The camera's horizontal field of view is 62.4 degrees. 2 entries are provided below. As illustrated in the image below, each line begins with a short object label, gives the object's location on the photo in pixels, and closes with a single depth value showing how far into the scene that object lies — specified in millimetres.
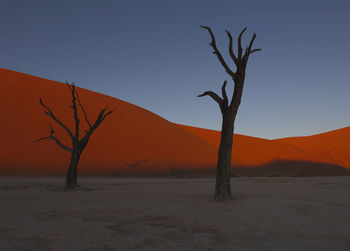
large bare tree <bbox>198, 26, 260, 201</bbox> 7863
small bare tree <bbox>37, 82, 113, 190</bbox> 11656
